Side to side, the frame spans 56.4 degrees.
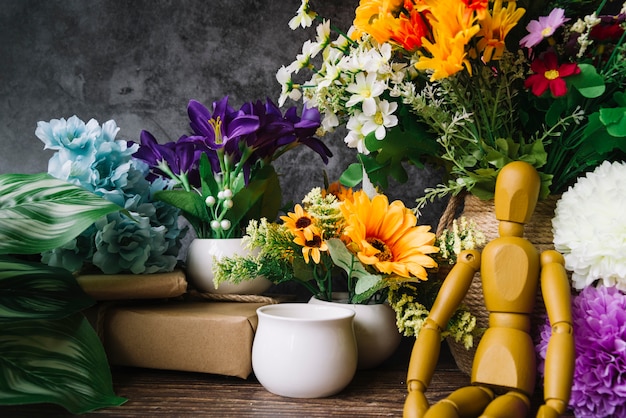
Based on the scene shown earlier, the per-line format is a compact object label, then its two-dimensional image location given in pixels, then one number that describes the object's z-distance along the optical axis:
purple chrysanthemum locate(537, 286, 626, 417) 0.63
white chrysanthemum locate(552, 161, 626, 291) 0.64
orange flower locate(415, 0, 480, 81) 0.65
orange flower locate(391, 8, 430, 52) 0.70
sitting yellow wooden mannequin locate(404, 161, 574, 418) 0.56
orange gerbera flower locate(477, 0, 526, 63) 0.67
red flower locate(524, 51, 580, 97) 0.69
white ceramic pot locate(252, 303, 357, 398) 0.69
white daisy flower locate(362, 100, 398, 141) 0.77
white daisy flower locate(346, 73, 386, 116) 0.77
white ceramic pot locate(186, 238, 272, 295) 0.89
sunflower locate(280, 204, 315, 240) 0.77
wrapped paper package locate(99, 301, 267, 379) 0.76
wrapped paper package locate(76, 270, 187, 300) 0.79
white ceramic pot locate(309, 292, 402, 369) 0.80
